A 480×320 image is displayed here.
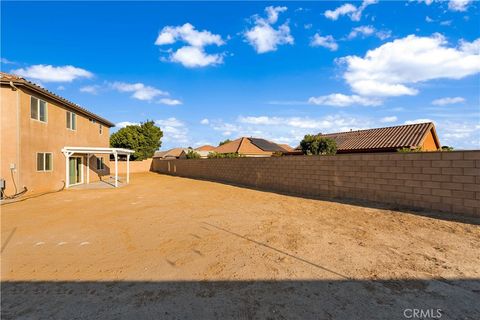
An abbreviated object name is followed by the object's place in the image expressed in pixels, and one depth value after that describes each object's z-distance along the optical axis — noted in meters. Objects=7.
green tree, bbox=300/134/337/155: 21.42
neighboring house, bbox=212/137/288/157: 33.70
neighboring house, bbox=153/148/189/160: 62.09
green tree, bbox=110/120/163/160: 40.38
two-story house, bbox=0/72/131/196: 12.29
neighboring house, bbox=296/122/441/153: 17.98
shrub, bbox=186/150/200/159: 35.61
